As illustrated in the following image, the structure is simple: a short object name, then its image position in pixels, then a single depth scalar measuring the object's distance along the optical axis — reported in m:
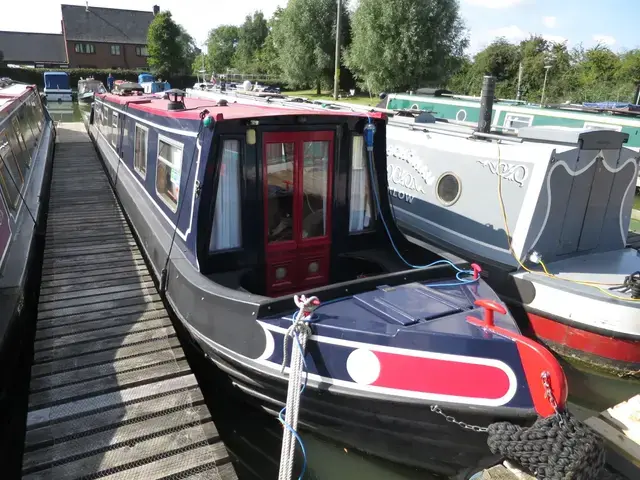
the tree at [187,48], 49.94
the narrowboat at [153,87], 13.82
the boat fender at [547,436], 2.62
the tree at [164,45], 46.53
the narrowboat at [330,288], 3.01
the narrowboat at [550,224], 5.01
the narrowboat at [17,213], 4.21
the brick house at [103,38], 51.78
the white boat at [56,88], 32.50
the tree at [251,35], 61.28
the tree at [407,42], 24.33
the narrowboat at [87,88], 30.28
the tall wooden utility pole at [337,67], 22.60
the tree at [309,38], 32.47
